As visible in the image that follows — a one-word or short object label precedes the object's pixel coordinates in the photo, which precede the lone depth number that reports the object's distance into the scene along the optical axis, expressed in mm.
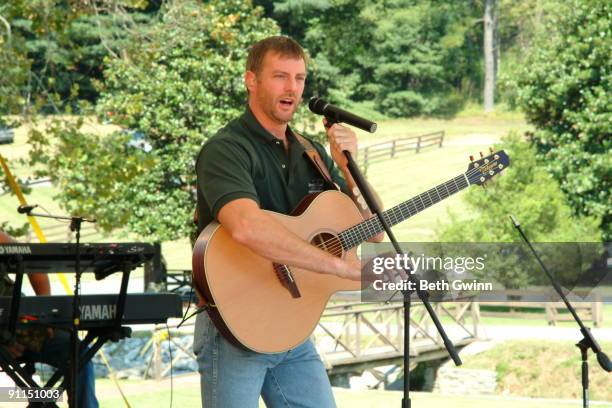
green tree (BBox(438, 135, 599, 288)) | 22594
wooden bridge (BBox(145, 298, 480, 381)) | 16900
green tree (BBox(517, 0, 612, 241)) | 25906
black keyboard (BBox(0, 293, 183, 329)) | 5105
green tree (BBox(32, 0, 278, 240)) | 23234
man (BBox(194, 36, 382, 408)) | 3949
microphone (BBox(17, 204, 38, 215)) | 5809
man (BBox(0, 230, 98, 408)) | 5945
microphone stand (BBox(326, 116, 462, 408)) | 3980
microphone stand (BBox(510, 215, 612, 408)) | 5109
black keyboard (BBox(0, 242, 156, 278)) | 5062
